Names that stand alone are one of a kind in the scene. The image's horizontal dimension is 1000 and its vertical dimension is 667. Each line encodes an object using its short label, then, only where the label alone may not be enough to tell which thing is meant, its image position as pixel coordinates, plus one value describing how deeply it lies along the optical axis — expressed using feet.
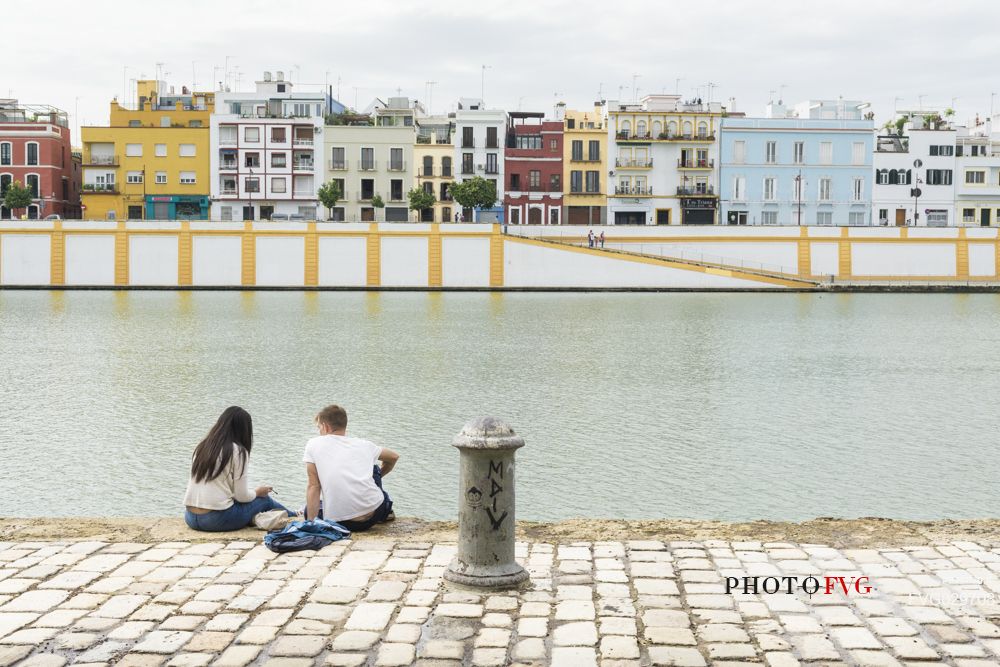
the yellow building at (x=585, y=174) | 233.96
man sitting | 25.57
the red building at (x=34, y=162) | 229.25
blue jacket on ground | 23.66
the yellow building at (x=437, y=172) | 235.81
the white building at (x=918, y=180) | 232.53
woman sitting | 25.39
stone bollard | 20.86
